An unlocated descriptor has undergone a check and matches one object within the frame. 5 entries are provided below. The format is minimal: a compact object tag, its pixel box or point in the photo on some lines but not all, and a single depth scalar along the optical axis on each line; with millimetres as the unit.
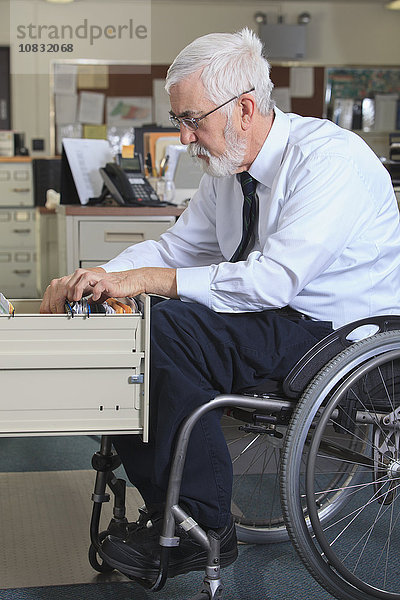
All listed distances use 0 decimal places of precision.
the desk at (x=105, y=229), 3037
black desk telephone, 3115
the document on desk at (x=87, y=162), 3238
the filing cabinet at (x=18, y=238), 5832
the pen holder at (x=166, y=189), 3406
